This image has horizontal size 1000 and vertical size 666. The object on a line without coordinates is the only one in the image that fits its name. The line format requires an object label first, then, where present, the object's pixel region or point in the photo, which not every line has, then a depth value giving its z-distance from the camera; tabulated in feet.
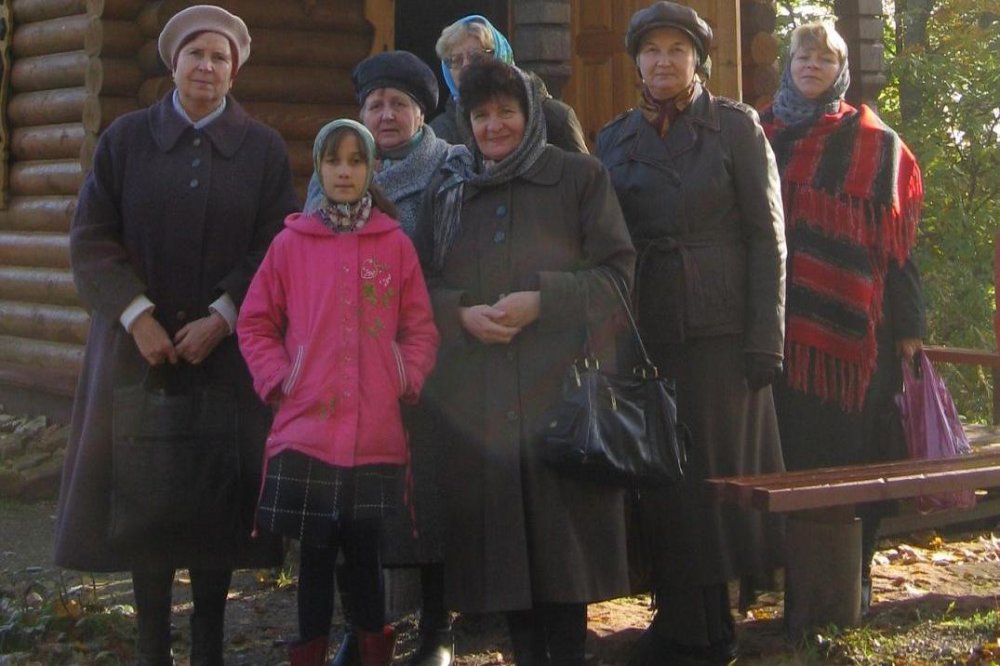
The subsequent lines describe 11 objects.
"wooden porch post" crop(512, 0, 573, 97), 24.32
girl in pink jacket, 12.36
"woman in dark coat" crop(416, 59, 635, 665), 12.60
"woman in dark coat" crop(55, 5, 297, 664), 13.26
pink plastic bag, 16.71
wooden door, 26.40
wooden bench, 14.64
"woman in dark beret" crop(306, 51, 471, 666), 13.76
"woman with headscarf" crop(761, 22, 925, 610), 16.22
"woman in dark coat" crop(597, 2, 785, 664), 13.76
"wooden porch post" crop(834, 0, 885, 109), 28.73
